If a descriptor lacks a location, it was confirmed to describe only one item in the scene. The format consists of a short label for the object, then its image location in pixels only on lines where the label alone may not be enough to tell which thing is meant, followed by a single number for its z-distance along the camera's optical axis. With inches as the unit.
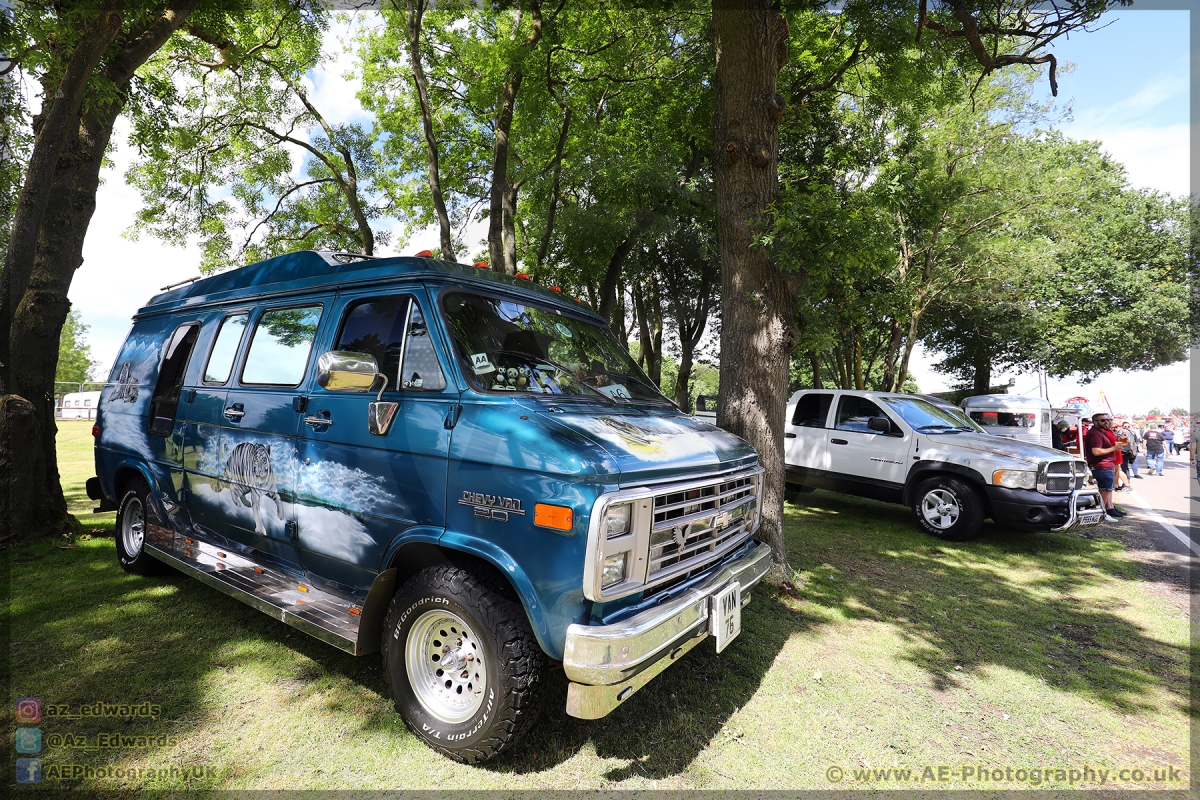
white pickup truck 294.0
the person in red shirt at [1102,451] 380.8
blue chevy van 104.9
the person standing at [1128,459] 537.0
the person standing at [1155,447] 717.9
